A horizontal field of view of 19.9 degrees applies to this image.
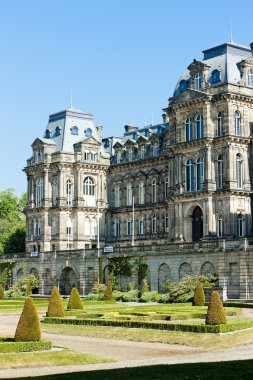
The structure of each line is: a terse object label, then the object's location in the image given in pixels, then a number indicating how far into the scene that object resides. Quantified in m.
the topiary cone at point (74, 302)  56.62
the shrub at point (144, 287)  72.98
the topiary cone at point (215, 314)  38.53
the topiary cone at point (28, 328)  33.16
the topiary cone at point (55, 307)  49.69
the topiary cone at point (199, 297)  59.25
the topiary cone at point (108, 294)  69.94
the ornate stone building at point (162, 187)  76.00
